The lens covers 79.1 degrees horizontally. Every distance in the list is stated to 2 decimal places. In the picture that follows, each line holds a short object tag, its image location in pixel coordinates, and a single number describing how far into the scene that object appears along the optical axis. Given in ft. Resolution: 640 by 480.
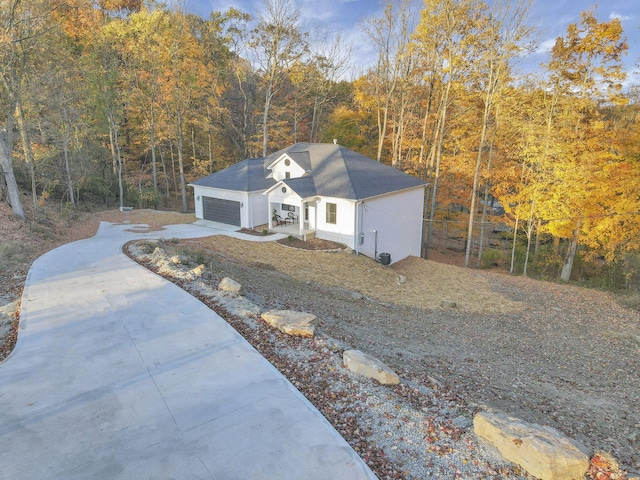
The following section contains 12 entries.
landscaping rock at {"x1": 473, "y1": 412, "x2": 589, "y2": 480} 12.96
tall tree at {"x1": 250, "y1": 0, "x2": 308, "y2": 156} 81.15
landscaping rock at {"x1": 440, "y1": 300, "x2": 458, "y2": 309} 41.60
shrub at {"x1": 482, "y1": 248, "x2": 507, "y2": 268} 79.15
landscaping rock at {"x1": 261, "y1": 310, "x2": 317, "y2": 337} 22.99
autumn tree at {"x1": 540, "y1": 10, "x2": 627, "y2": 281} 52.21
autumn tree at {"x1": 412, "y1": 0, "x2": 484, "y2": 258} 65.46
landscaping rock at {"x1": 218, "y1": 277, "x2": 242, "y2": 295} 29.68
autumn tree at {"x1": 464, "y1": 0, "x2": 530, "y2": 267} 60.39
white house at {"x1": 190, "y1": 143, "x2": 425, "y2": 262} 60.75
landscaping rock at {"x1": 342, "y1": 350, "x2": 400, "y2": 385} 18.74
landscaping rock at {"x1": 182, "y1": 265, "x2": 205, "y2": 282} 32.24
